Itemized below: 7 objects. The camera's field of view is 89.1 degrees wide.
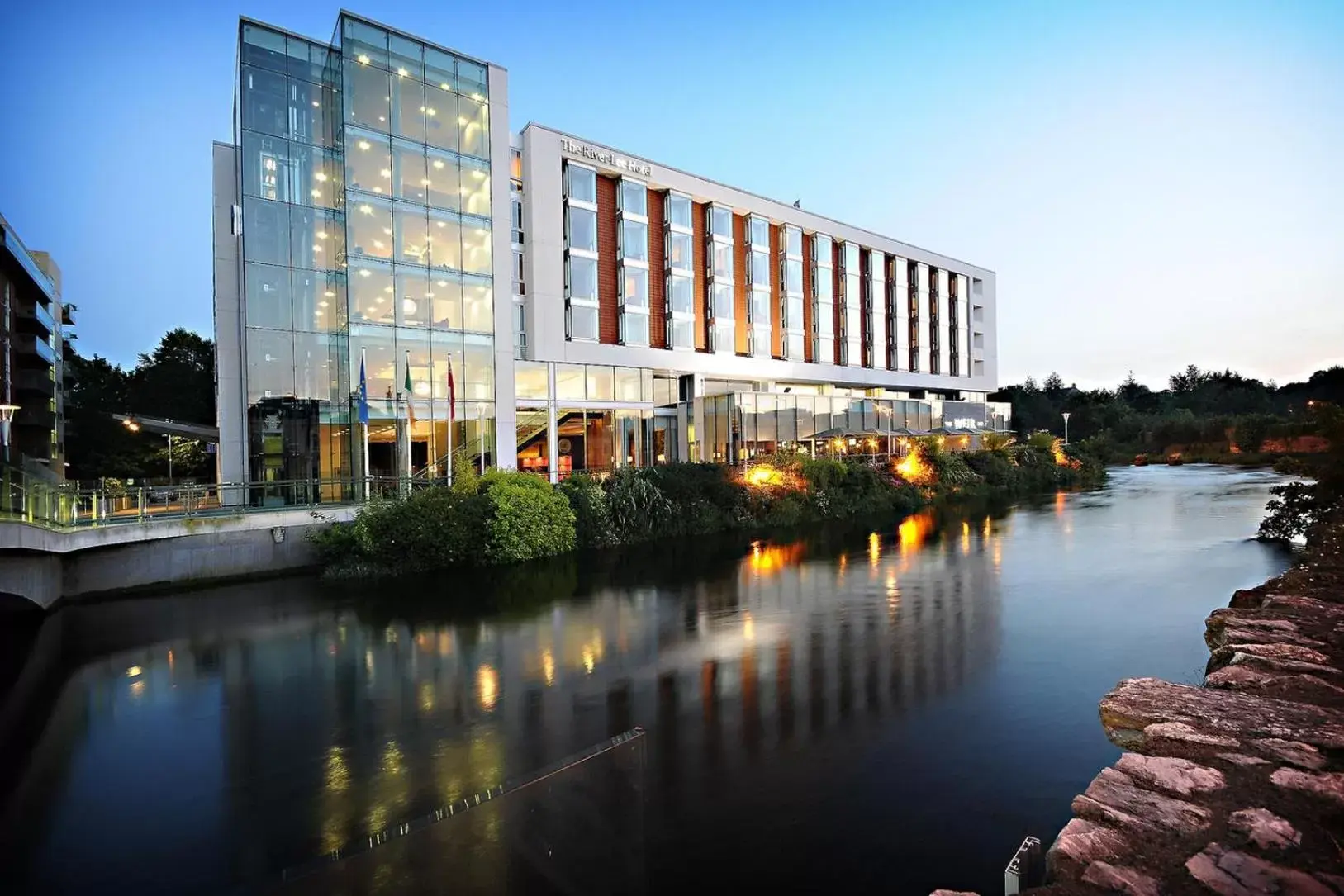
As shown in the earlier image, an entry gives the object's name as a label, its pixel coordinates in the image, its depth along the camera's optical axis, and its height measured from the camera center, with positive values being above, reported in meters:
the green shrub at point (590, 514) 19.89 -2.04
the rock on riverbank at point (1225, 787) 3.25 -2.06
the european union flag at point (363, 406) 20.77 +1.31
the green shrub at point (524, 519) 17.45 -1.92
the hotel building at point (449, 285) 23.75 +6.65
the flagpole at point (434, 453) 25.18 -0.17
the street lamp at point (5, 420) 22.37 +1.17
